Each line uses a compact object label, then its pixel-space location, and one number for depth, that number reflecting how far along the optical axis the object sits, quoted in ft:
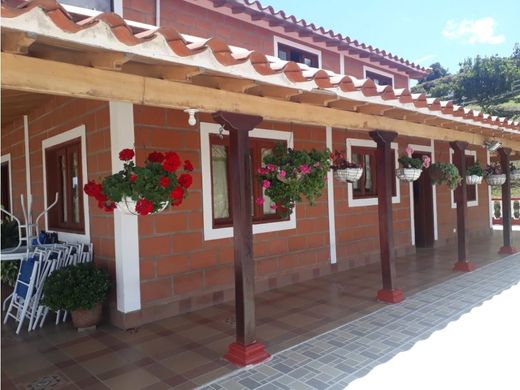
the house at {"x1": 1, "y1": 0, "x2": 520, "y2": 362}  8.25
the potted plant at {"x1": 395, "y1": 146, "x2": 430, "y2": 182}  19.58
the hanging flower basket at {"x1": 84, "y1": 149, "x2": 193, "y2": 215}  10.65
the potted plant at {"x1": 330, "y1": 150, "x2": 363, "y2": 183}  17.10
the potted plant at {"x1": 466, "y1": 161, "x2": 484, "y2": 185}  24.18
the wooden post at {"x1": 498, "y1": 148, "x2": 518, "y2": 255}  27.22
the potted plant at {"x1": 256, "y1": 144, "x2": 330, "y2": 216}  13.43
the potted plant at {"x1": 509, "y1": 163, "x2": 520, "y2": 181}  28.94
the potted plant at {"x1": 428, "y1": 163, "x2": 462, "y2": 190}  21.15
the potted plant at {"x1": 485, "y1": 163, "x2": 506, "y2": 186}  26.40
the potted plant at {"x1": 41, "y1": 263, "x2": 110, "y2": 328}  13.99
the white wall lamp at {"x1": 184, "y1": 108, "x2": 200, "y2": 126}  10.65
